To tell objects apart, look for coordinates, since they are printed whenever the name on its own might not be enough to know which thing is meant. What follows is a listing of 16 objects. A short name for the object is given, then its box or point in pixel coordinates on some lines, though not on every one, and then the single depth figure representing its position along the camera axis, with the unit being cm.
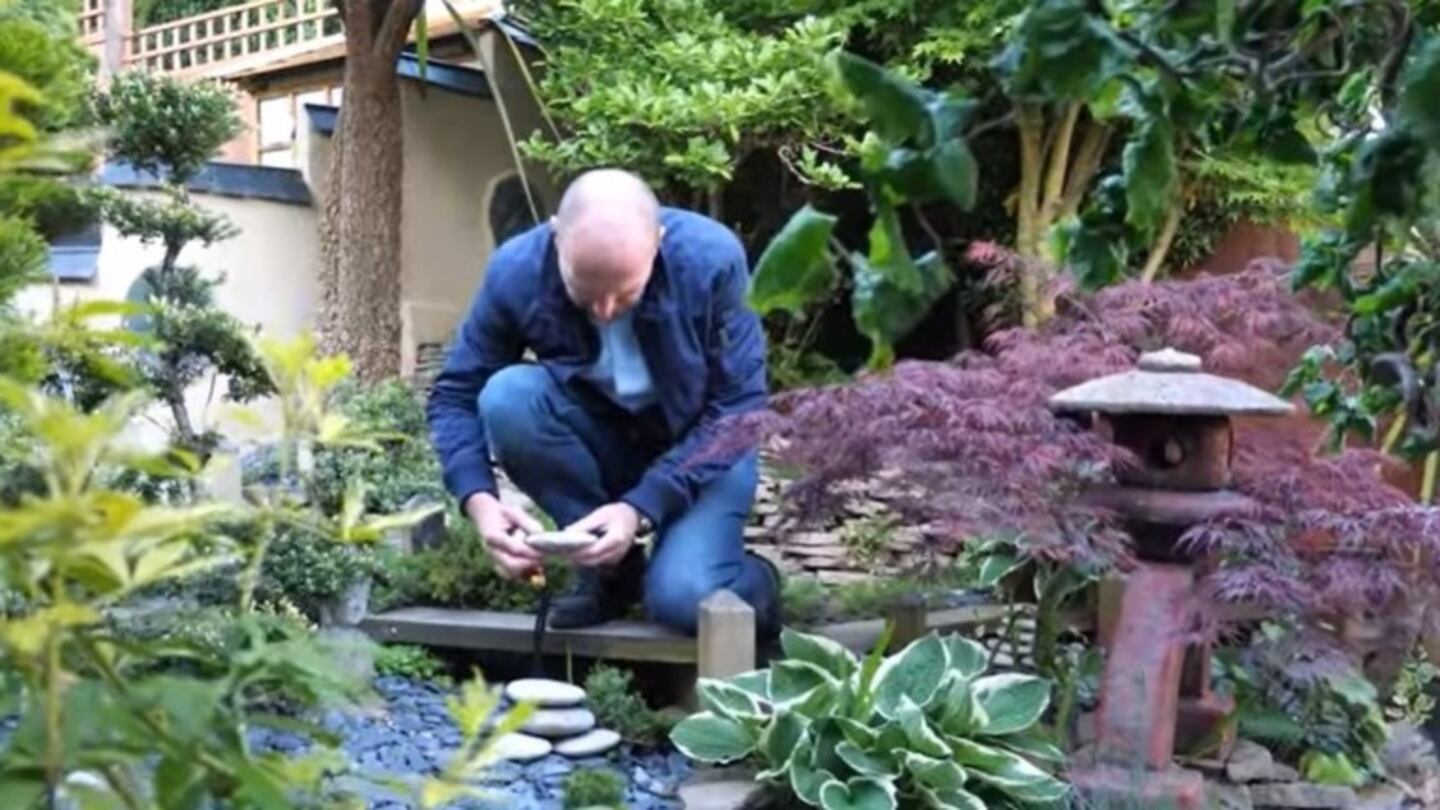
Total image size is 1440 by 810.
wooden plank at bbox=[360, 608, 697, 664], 243
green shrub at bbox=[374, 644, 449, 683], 253
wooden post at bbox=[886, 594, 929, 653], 270
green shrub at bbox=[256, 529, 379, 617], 248
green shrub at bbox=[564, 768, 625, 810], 202
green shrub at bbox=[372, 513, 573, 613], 277
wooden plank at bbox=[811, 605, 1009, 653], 270
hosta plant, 199
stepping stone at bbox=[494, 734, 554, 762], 217
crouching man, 238
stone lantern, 214
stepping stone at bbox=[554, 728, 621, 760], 223
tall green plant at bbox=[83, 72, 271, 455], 301
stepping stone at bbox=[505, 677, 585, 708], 223
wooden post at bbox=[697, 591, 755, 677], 225
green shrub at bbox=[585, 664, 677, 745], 237
